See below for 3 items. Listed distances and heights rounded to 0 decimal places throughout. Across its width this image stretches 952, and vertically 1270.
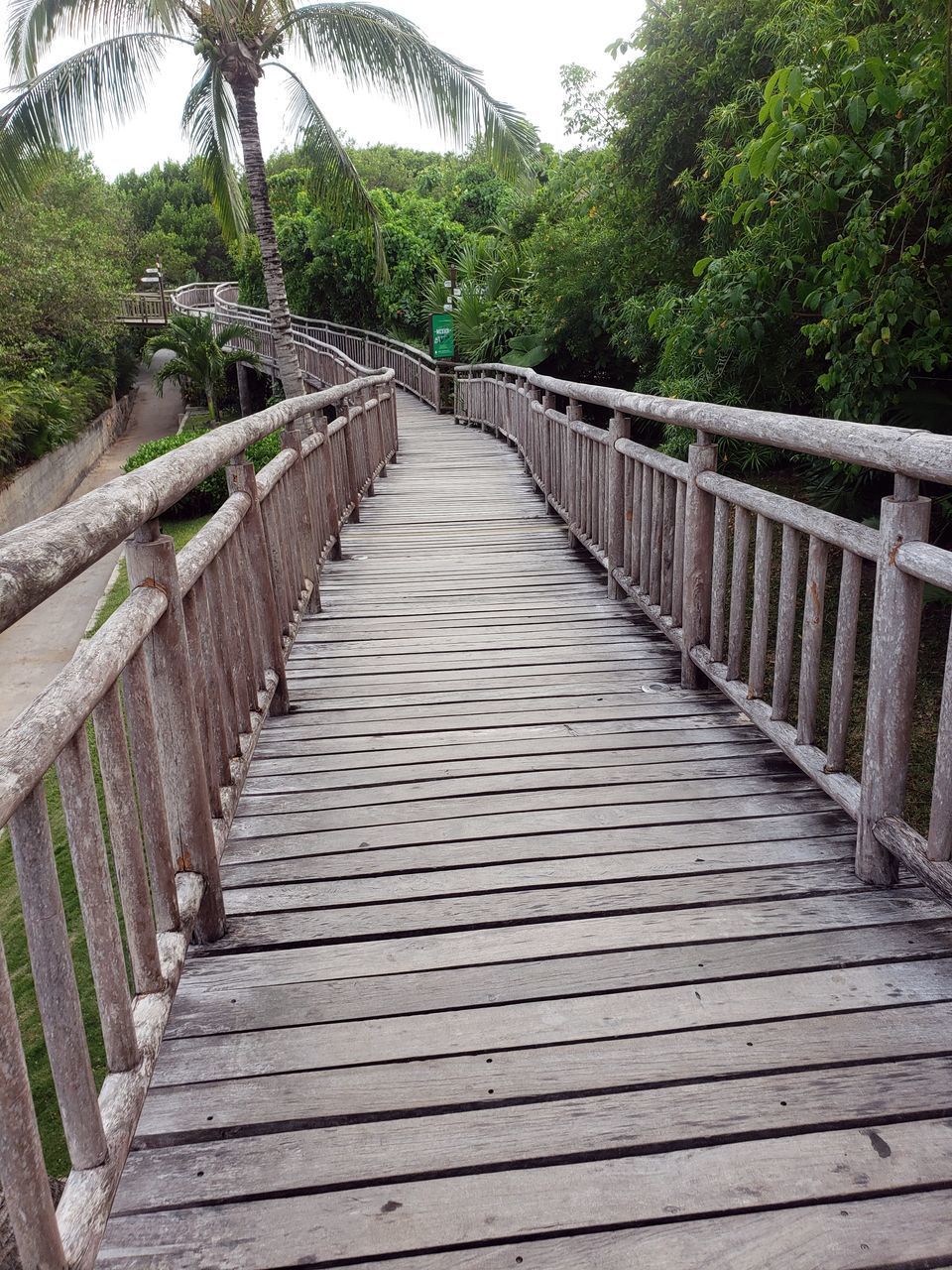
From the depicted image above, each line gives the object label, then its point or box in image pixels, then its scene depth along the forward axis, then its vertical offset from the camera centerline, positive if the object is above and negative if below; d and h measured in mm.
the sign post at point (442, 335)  21688 +92
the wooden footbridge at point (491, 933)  1534 -1344
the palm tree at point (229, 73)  11867 +3403
